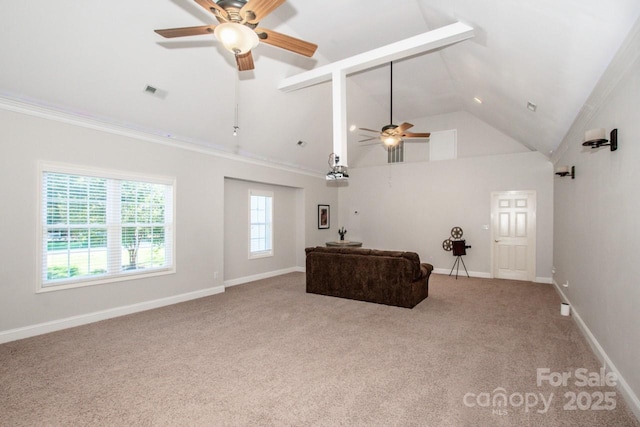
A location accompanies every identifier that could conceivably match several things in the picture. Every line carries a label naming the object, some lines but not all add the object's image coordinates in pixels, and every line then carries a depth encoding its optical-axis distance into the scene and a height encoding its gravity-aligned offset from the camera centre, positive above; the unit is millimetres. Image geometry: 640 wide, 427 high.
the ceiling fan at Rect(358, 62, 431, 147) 5430 +1457
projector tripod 7503 -1157
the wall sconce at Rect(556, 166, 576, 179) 4297 +629
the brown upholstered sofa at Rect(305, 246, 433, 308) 4723 -1002
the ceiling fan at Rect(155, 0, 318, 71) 2209 +1487
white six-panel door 6816 -452
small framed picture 8784 -53
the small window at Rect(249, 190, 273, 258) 7047 -217
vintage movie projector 7230 -742
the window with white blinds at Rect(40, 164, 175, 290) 3820 -172
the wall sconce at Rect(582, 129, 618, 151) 2602 +667
